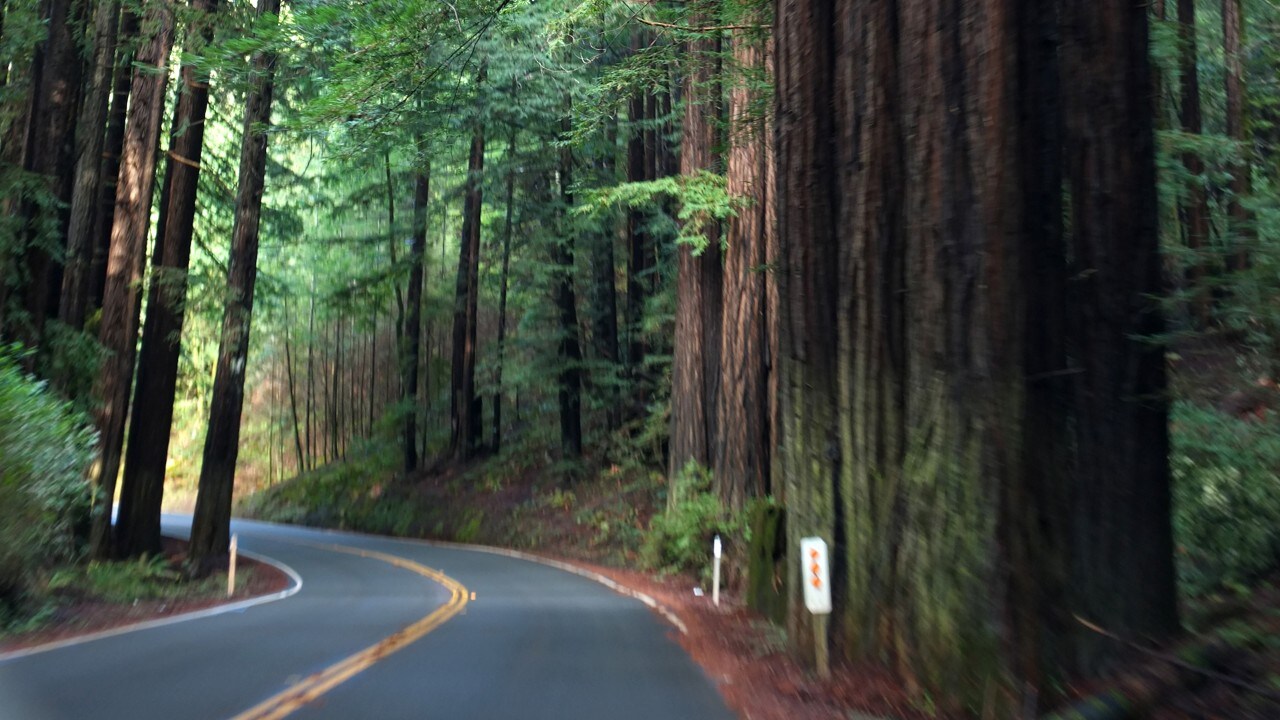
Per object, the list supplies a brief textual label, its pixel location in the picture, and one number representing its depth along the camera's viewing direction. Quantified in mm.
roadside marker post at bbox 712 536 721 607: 15617
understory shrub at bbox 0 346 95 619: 11570
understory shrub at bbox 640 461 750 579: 18234
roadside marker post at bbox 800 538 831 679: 7797
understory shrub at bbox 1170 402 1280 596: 8086
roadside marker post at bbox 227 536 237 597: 17641
